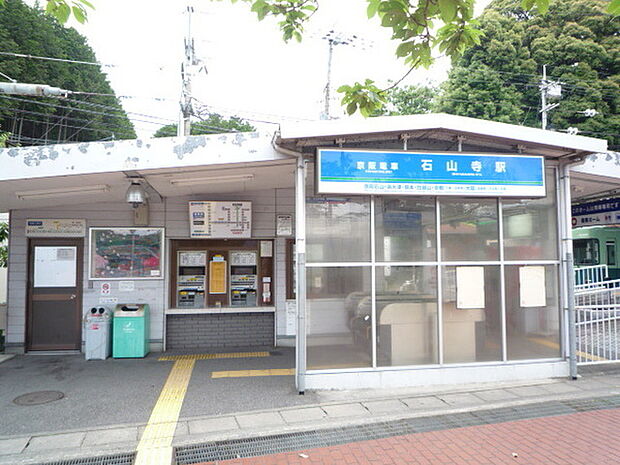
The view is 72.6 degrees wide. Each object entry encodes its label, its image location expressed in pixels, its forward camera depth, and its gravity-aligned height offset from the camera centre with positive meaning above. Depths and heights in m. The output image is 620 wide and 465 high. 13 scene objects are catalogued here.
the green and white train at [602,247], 15.59 +0.55
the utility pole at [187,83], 15.96 +6.99
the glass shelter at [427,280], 5.88 -0.26
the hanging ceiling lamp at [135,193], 6.55 +1.11
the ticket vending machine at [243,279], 8.61 -0.31
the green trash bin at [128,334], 7.56 -1.25
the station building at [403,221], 5.73 +0.62
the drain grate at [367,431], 4.11 -1.80
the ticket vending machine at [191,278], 8.46 -0.28
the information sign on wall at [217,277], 8.50 -0.27
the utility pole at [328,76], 19.72 +8.76
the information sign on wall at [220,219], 8.26 +0.88
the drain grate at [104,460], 3.89 -1.82
